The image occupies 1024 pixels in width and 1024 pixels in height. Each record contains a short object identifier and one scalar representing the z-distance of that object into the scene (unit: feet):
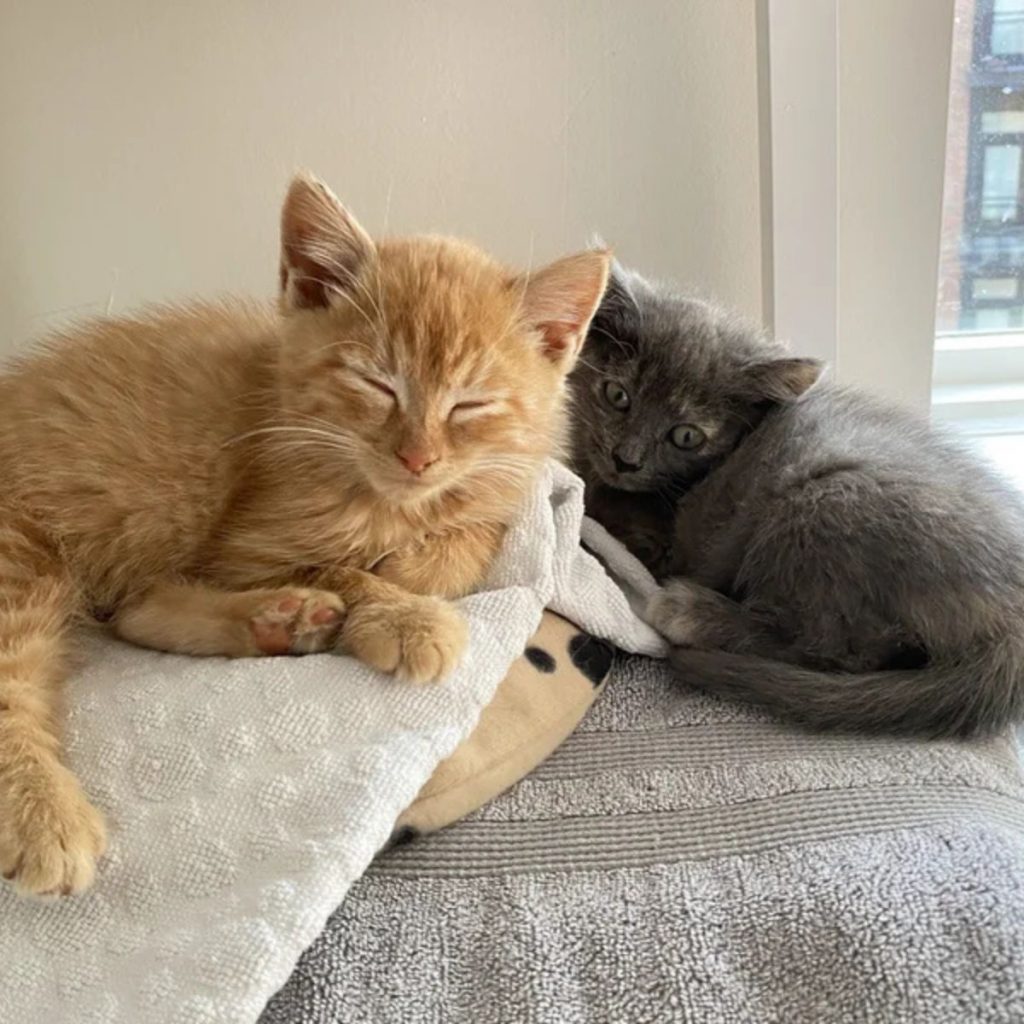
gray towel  0.79
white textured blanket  0.78
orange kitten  1.03
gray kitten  1.12
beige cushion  0.94
